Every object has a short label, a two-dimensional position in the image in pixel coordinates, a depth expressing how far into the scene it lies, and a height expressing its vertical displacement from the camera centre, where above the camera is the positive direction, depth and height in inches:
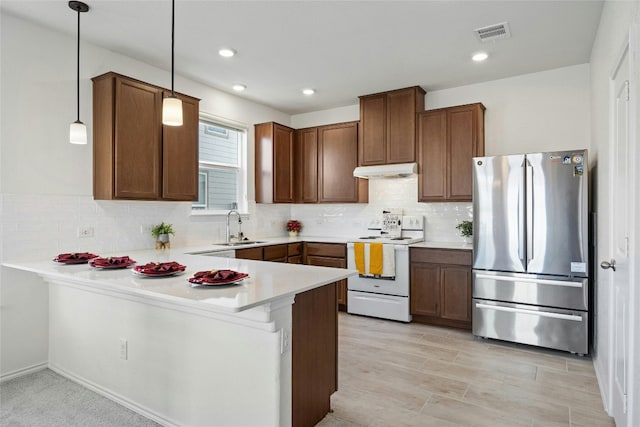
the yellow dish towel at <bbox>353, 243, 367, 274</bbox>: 179.0 -19.3
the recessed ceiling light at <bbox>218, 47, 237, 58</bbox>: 140.9 +60.6
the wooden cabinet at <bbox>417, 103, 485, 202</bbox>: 167.8 +29.5
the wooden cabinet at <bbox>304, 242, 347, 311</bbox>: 190.2 -20.6
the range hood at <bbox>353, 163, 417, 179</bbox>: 178.4 +21.5
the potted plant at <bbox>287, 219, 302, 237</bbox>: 227.8 -6.7
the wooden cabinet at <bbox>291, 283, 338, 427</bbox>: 81.7 -31.5
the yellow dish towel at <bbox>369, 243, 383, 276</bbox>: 174.7 -19.4
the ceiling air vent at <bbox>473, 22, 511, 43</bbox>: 123.9 +60.8
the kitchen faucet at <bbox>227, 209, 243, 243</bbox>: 188.7 -6.6
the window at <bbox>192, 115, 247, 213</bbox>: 183.6 +24.4
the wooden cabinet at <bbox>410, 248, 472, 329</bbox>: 158.9 -30.1
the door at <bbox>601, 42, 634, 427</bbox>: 76.7 -5.4
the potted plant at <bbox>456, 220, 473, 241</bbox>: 172.4 -6.0
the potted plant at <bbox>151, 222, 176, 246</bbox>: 151.0 -6.5
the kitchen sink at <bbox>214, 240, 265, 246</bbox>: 174.7 -12.8
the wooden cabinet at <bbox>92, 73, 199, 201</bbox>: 129.0 +25.5
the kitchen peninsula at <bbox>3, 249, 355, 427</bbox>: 73.3 -28.2
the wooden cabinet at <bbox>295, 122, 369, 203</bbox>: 203.2 +27.7
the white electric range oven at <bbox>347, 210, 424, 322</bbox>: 171.0 -30.0
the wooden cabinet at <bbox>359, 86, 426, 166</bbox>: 180.9 +43.6
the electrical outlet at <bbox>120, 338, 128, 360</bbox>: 97.7 -33.9
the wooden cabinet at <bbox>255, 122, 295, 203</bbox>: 204.2 +28.6
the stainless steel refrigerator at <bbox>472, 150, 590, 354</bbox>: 130.2 -12.0
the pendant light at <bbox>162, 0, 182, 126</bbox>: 91.6 +24.9
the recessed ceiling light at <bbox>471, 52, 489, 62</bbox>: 145.9 +61.1
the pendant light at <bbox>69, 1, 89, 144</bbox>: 107.1 +24.1
